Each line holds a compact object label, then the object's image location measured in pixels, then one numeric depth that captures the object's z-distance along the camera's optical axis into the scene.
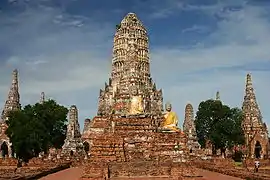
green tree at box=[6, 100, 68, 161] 42.50
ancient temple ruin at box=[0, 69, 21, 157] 55.56
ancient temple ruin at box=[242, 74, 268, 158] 47.37
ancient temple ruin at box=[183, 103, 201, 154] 40.88
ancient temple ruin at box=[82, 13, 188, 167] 20.12
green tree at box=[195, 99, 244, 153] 48.97
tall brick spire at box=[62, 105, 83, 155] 39.41
